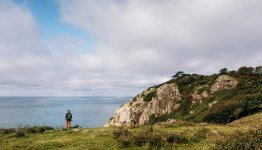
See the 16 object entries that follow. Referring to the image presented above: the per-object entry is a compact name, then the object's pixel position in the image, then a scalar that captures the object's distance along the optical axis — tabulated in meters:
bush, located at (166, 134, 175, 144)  11.34
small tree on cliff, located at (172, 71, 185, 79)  49.32
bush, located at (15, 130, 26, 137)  13.35
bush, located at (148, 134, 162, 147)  10.81
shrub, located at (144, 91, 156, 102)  42.55
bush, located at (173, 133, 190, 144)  11.38
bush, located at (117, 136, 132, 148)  10.80
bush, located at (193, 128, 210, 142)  11.86
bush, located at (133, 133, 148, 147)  10.95
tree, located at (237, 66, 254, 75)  42.37
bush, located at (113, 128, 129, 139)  11.96
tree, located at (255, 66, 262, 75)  42.22
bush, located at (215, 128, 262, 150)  8.45
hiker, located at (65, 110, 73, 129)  19.99
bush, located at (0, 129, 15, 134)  14.40
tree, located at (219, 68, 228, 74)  44.80
